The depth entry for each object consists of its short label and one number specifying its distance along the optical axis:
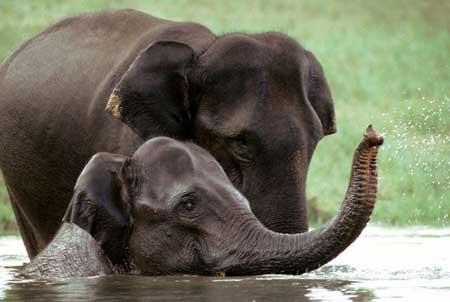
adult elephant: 18.94
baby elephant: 16.20
